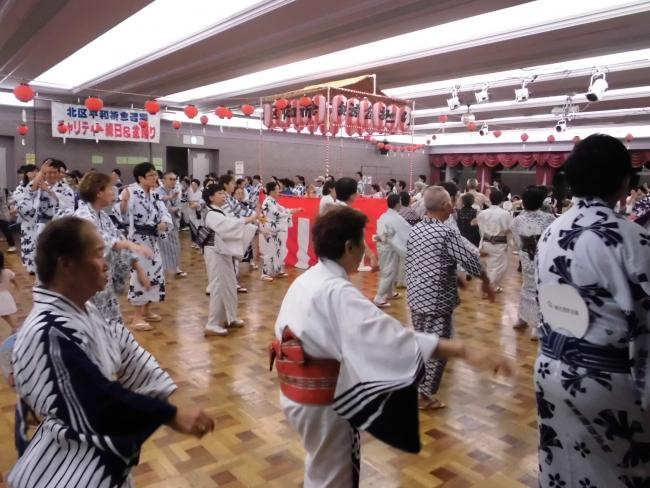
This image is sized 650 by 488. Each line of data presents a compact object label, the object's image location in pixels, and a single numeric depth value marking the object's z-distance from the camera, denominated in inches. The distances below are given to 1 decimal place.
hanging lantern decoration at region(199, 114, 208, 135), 429.7
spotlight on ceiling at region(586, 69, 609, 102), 265.1
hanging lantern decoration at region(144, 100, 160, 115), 339.9
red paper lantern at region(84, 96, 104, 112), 326.6
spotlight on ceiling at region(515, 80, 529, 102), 295.6
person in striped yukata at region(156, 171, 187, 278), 237.3
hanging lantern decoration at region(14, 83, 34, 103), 273.9
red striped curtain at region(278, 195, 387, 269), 288.7
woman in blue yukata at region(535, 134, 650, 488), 52.9
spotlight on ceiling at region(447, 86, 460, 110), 324.5
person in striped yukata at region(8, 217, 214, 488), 41.0
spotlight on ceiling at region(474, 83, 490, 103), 311.1
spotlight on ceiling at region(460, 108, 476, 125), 415.5
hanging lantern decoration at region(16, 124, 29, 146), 401.1
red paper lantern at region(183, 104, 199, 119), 346.0
